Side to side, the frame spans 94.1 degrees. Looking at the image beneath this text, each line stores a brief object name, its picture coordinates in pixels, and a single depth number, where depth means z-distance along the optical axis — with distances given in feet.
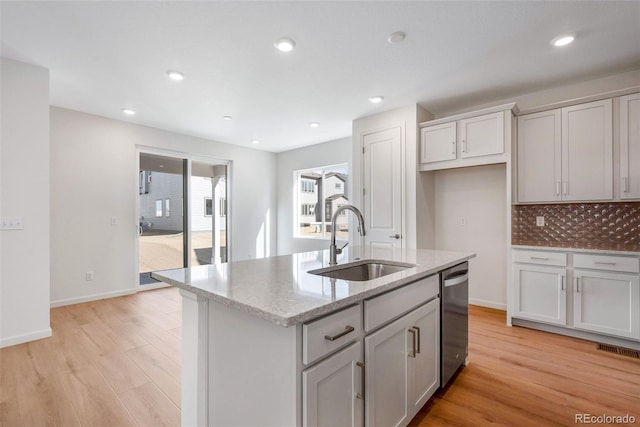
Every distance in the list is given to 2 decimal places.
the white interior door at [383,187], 12.50
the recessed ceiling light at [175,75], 9.36
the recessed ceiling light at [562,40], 7.51
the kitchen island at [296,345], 3.30
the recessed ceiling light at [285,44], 7.60
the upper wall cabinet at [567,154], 9.10
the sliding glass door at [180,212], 15.46
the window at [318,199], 18.11
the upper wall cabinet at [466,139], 10.32
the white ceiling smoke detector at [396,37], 7.34
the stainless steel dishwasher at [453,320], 6.25
